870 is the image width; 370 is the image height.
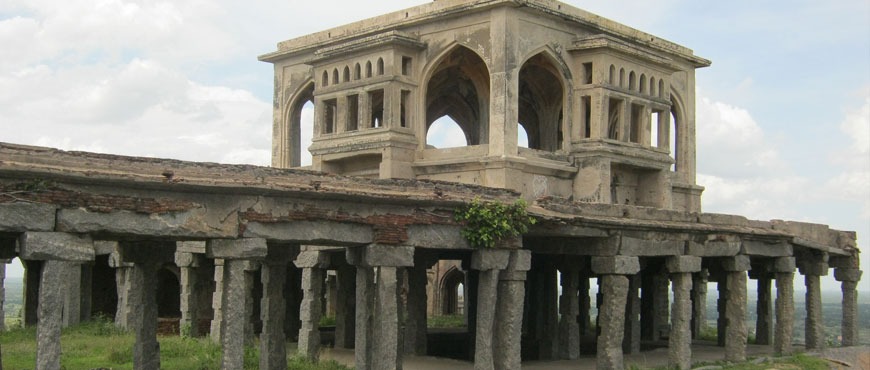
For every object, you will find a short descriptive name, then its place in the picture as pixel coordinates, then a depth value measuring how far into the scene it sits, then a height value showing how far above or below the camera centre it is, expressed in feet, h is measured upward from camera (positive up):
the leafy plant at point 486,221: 52.90 +2.02
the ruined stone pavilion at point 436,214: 43.24 +2.15
